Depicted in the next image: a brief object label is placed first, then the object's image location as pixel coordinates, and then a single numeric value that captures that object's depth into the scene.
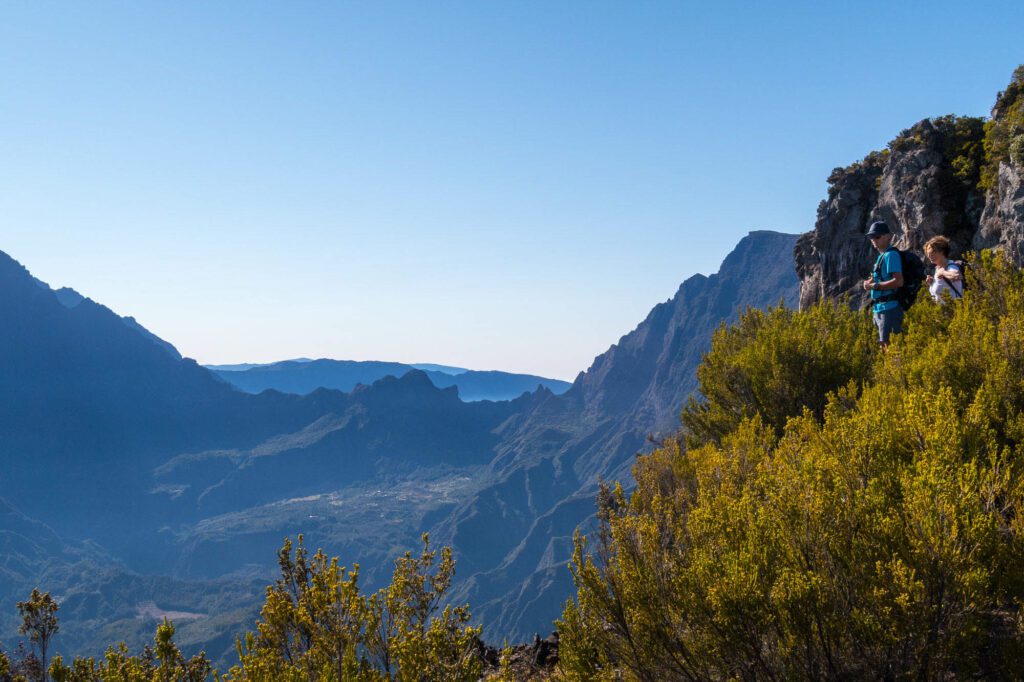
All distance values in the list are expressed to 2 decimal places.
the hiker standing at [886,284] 10.83
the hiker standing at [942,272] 10.01
